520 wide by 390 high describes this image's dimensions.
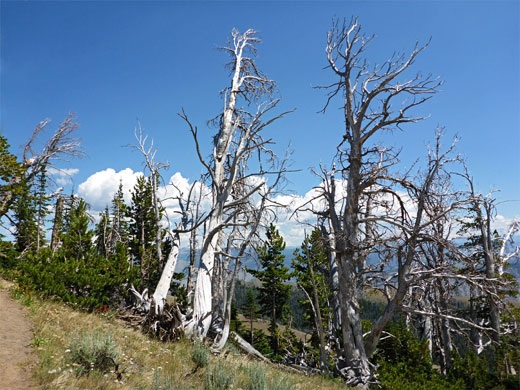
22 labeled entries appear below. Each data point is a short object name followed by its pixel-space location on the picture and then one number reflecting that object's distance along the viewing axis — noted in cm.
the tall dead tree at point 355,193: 826
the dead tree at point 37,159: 1770
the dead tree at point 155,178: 1555
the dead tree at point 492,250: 1534
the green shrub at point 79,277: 998
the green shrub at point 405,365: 812
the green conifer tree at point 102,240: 2950
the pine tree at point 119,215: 2960
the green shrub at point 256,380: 492
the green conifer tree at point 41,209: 2875
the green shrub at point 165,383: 446
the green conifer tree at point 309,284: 2665
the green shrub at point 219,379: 493
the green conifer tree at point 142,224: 2503
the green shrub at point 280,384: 509
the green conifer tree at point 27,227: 2767
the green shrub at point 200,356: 623
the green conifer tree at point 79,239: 1514
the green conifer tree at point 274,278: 3051
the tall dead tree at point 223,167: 869
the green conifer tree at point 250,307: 4023
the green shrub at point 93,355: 490
